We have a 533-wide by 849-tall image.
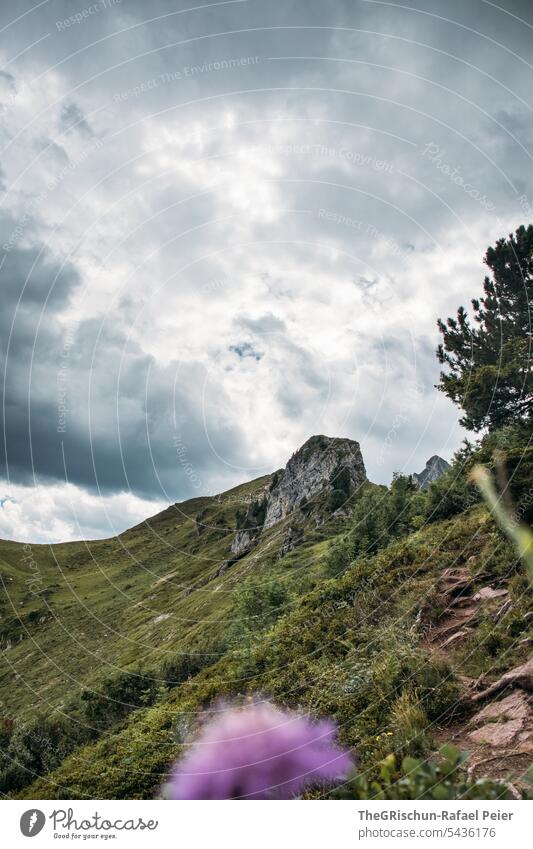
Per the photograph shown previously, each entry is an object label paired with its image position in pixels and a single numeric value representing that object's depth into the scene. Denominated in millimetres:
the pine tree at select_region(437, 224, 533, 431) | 24438
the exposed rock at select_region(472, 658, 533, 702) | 6793
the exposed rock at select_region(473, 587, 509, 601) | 10332
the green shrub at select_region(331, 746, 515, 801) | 2734
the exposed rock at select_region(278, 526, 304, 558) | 61562
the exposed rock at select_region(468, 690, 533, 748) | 5926
